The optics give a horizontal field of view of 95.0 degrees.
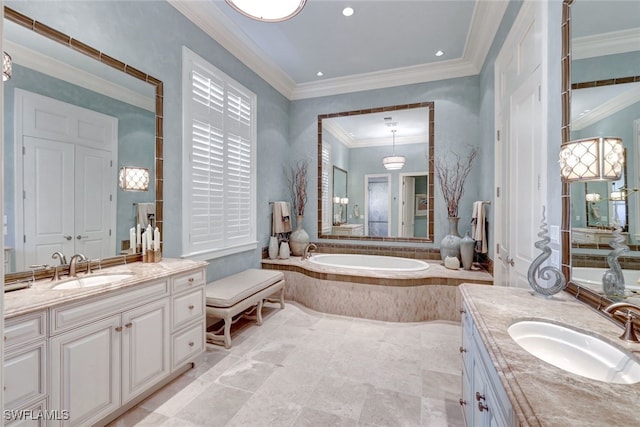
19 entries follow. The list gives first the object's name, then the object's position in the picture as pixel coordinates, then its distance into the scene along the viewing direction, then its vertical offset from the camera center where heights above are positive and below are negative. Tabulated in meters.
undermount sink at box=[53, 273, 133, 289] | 1.81 -0.42
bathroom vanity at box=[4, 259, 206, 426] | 1.33 -0.70
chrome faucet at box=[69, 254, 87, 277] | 1.88 -0.31
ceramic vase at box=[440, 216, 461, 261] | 3.62 -0.34
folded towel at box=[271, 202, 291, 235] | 4.23 -0.04
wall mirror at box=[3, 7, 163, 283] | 1.65 +0.51
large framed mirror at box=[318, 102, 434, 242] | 4.11 +0.63
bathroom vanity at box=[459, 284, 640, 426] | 0.71 -0.47
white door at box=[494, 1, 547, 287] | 1.92 +0.53
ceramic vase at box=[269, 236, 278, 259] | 4.15 -0.46
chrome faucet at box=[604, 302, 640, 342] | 1.01 -0.39
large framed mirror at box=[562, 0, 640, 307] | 1.17 +0.43
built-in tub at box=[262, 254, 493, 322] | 3.25 -0.87
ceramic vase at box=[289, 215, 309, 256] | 4.36 -0.38
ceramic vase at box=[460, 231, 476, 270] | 3.46 -0.43
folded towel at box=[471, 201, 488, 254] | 3.35 -0.11
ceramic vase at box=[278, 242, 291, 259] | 4.14 -0.51
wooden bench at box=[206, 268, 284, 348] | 2.62 -0.78
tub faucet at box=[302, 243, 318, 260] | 4.18 -0.50
